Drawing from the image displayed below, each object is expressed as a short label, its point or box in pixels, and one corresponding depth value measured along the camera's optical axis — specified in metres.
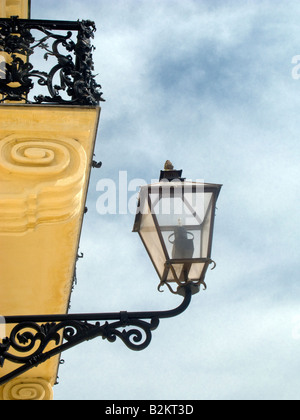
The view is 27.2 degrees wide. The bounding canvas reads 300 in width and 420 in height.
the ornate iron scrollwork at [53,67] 4.23
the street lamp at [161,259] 3.25
